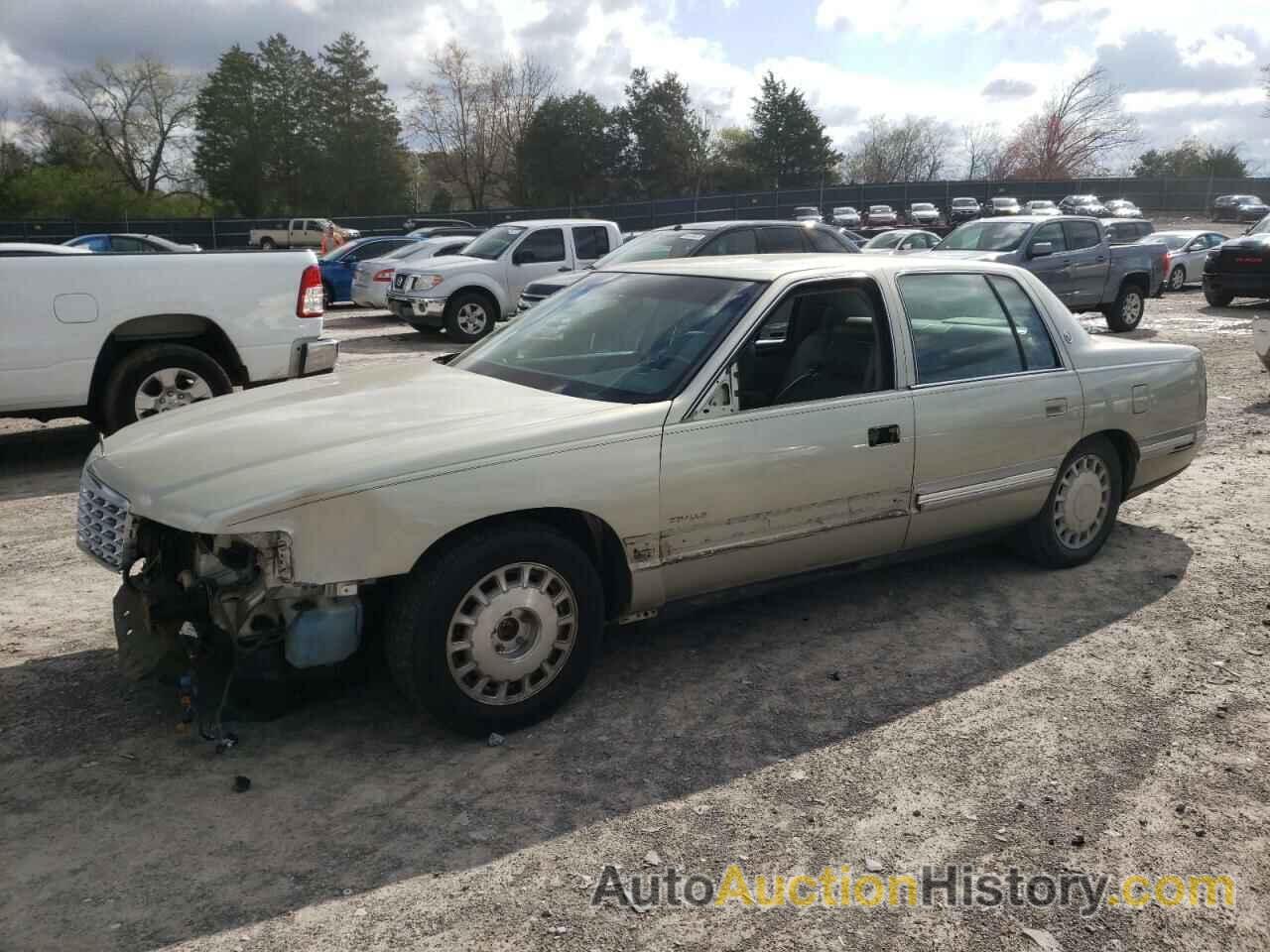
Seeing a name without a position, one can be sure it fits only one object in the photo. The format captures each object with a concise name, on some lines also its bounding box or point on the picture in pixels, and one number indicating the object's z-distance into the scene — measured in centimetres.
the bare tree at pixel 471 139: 6575
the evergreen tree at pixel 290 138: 5422
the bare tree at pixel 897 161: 7994
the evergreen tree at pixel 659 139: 5766
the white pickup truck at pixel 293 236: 4088
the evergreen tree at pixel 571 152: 5584
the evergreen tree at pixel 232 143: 5388
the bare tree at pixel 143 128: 5825
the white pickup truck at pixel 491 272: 1530
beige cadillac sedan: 338
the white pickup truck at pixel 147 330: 722
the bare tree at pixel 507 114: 6519
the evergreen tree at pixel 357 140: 5428
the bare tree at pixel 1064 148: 7025
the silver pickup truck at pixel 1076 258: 1456
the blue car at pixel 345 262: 2103
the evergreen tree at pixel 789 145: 6219
